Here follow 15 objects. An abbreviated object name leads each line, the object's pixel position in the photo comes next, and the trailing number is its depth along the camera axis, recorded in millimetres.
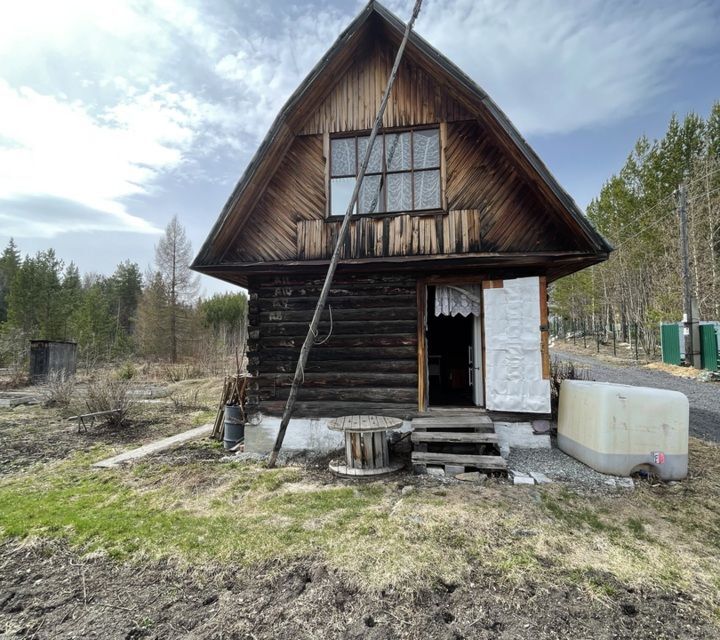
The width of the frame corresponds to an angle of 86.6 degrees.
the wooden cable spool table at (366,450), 5742
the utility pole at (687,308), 17853
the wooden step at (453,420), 6148
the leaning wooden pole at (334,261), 5957
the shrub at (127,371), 17469
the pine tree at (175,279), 29219
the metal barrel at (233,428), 7586
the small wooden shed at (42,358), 18094
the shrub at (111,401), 9648
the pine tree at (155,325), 28797
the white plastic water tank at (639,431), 5301
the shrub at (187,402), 12479
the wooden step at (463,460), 5523
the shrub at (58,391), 12156
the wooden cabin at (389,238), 6473
